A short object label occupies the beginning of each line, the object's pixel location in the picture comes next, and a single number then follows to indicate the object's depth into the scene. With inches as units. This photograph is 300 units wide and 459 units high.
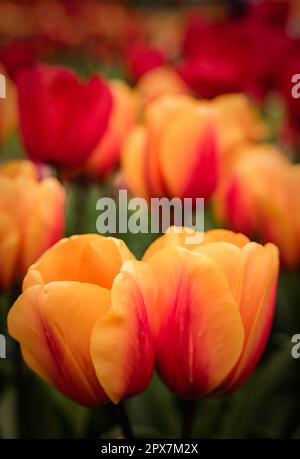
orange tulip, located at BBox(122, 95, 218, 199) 26.2
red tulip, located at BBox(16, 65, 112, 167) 26.3
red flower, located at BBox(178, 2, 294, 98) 32.8
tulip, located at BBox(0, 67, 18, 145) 29.9
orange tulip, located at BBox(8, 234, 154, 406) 20.4
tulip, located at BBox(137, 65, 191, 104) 33.8
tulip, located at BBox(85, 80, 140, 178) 28.5
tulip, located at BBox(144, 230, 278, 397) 20.6
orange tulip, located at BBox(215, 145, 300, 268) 25.9
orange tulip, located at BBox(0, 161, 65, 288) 23.4
